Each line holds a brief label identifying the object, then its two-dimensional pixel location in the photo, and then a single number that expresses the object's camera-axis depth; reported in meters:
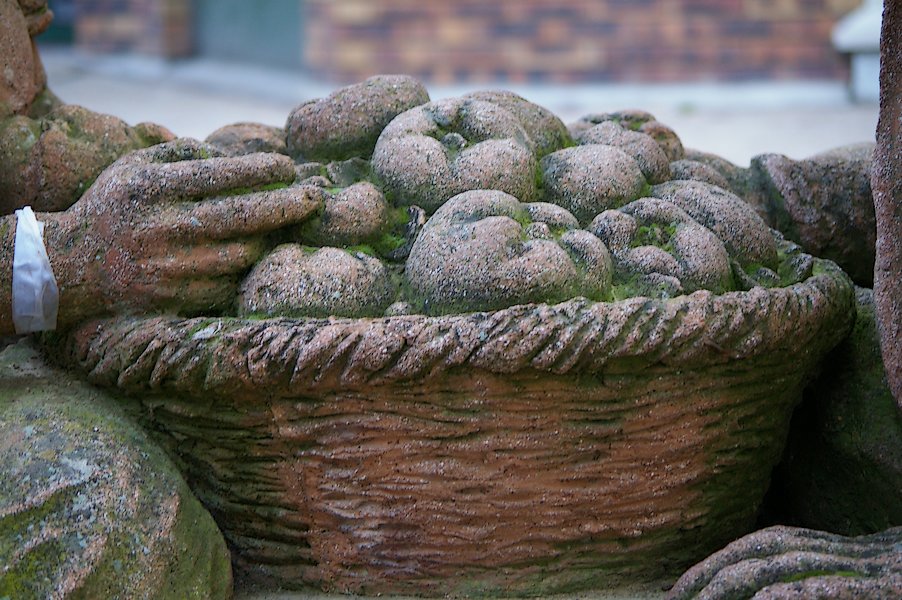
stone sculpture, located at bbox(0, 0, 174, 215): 1.99
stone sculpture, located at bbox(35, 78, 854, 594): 1.85
